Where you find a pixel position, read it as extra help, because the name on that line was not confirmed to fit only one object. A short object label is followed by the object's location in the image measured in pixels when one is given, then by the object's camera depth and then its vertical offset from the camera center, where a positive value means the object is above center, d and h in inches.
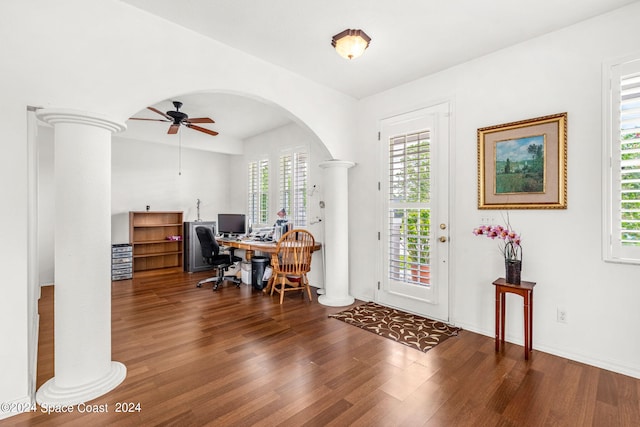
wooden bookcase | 221.6 -23.2
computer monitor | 223.7 -8.5
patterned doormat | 110.4 -47.7
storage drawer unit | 201.3 -34.1
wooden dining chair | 159.2 -25.6
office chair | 186.7 -28.4
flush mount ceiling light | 96.4 +56.4
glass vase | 100.2 -20.0
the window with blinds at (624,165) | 86.7 +14.3
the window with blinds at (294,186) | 201.1 +18.8
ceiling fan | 162.9 +53.2
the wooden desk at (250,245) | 166.7 -20.0
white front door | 128.2 +0.2
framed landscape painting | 99.9 +17.6
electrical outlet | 99.0 -34.8
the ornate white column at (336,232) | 152.6 -10.2
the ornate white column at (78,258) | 75.5 -12.0
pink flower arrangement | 103.7 -9.0
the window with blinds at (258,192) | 235.5 +17.1
